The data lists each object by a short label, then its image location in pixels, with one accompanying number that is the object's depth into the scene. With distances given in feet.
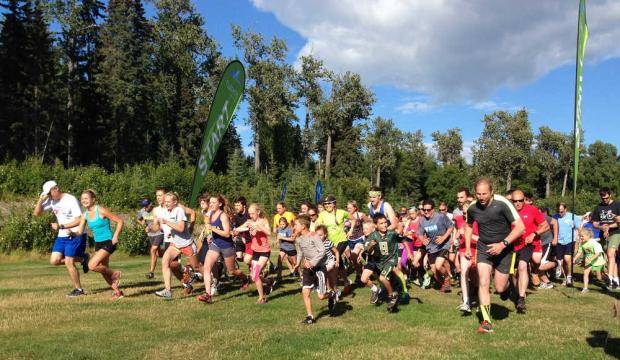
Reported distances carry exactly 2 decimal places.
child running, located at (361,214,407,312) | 26.45
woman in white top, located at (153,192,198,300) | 28.17
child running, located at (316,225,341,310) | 25.04
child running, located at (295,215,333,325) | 23.67
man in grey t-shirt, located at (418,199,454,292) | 32.96
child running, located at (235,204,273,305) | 29.25
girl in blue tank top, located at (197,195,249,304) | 27.63
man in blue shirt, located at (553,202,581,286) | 38.27
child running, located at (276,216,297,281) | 34.04
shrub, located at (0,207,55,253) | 55.08
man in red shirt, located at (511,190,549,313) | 26.12
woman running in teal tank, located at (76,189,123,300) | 28.02
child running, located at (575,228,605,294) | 35.04
